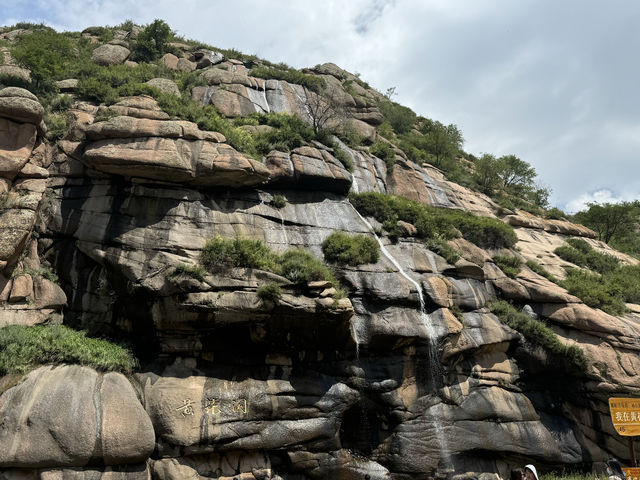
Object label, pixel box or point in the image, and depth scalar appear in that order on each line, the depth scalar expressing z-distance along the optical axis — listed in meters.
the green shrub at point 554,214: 39.12
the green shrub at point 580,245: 32.55
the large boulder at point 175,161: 17.75
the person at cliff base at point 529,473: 7.31
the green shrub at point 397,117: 48.41
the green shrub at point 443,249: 21.81
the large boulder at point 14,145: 17.58
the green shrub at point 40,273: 16.69
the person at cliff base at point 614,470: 9.31
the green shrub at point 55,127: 20.48
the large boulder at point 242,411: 14.00
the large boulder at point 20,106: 17.72
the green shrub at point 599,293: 21.78
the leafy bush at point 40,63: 24.22
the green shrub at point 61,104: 23.22
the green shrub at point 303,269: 16.72
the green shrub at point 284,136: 24.47
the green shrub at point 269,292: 15.57
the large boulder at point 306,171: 22.45
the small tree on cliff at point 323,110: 31.03
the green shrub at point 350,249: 19.55
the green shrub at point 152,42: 36.66
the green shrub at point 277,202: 21.45
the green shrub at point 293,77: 38.12
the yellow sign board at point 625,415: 11.34
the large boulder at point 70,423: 11.66
